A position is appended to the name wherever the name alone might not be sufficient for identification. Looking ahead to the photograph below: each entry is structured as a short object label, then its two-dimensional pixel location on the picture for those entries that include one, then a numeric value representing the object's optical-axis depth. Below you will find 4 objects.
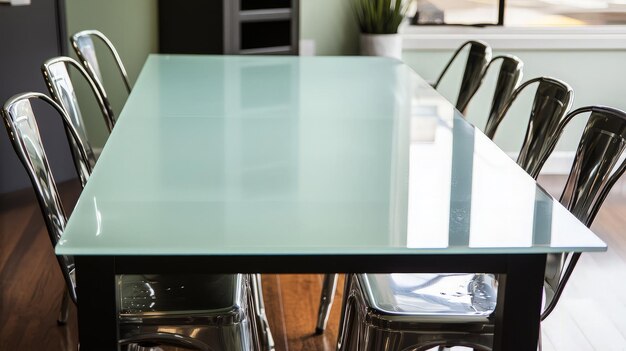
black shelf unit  4.02
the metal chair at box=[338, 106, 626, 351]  1.74
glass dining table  1.37
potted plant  4.28
